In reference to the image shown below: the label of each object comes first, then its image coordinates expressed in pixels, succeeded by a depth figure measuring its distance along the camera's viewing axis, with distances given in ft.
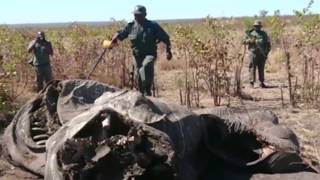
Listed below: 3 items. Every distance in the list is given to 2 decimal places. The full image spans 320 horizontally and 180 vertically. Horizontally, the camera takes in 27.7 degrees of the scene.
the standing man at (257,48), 47.75
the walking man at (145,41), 33.17
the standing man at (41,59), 44.19
